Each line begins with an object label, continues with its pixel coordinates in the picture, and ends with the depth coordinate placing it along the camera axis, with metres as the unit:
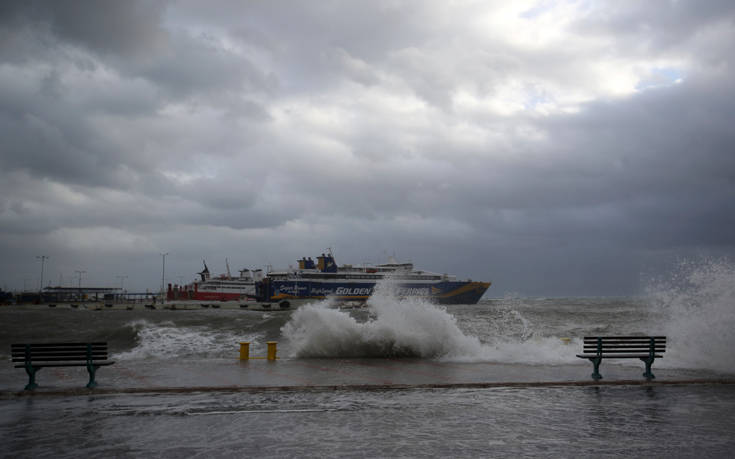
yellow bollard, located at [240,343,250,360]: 13.34
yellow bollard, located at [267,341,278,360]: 13.48
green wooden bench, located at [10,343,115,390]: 9.39
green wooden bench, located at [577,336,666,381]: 10.53
